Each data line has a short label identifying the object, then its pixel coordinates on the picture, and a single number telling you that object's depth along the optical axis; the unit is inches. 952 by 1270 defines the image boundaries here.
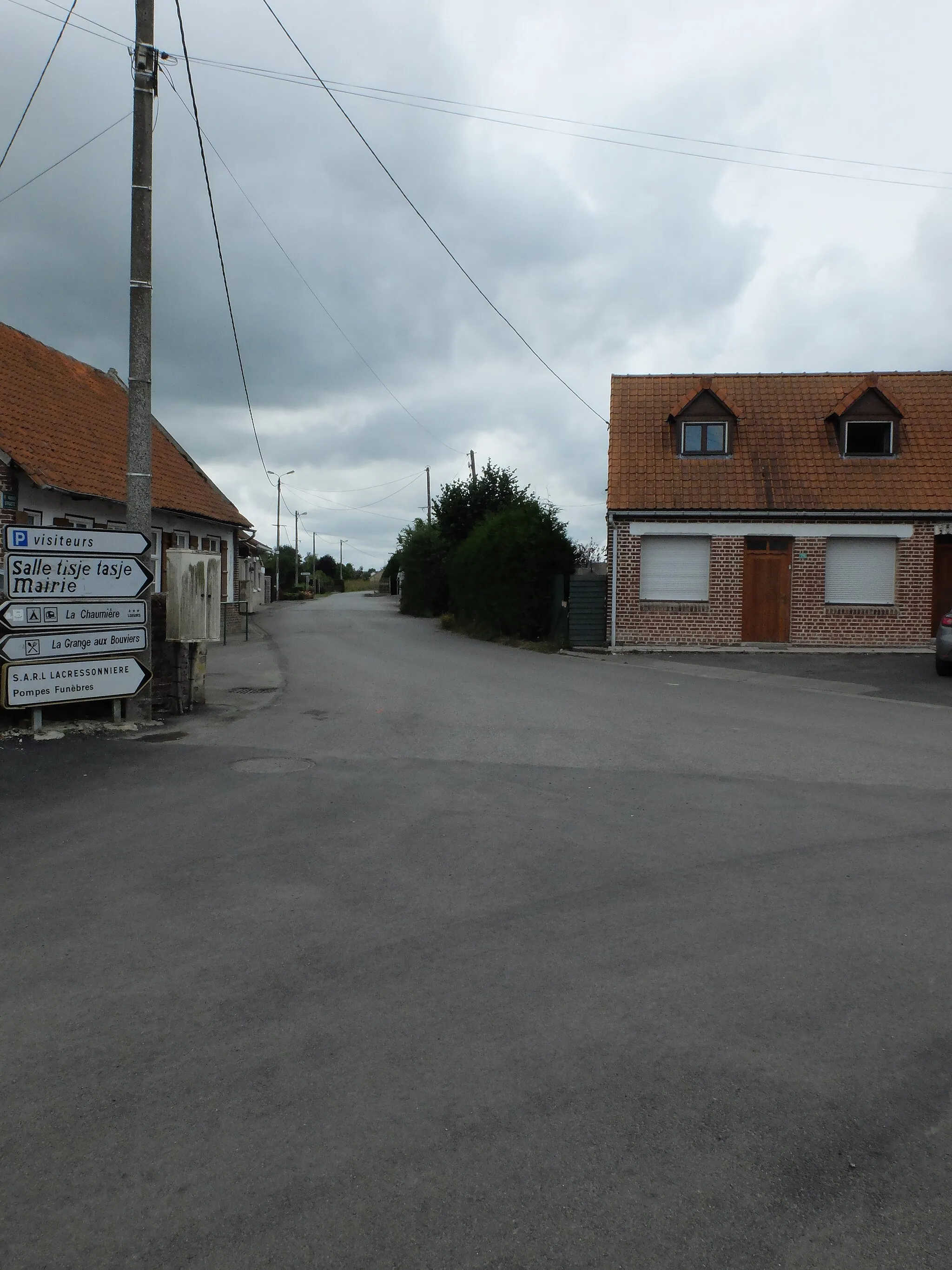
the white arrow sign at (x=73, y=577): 390.6
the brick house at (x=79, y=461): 756.6
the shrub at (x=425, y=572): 1723.7
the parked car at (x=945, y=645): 657.6
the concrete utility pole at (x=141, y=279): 444.1
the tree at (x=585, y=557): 1123.3
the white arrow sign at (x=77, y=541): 390.9
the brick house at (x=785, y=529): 875.4
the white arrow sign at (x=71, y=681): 389.4
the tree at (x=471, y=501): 1603.1
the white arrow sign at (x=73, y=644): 388.8
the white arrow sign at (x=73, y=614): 389.1
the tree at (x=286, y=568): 3996.1
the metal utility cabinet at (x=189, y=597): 460.1
